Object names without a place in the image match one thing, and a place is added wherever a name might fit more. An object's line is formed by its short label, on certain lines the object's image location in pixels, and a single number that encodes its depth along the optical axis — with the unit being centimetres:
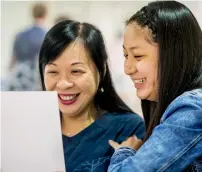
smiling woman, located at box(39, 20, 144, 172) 161
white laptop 155
